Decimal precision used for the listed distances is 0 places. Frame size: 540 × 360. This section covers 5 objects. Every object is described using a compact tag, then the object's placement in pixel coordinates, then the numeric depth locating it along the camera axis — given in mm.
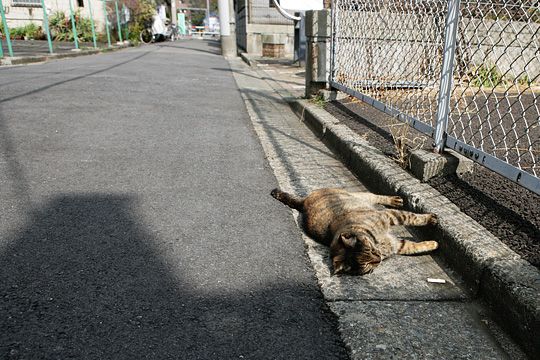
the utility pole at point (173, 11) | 41862
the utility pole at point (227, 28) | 16625
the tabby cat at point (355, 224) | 2115
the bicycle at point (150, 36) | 28078
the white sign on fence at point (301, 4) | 5734
